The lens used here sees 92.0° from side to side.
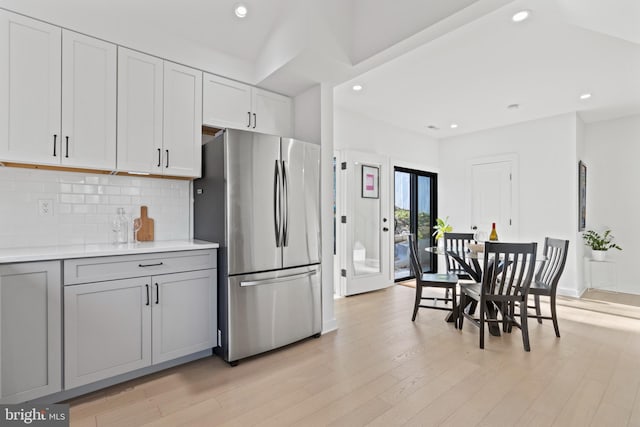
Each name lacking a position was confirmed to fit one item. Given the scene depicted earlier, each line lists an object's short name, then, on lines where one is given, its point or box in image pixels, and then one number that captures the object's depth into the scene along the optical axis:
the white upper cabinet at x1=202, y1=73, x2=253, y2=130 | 2.84
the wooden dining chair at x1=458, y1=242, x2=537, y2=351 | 2.73
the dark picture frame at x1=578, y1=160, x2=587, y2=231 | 4.64
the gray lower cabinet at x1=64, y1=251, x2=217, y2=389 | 1.96
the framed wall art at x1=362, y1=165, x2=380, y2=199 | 4.82
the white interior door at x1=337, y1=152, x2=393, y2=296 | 4.56
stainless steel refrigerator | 2.48
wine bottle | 3.63
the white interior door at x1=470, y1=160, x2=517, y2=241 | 5.27
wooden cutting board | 2.76
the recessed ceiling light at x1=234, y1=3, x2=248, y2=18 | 2.69
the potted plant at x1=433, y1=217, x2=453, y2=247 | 5.67
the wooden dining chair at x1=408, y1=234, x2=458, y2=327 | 3.32
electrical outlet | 2.33
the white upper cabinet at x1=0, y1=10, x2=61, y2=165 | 1.99
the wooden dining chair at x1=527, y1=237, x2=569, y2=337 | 3.01
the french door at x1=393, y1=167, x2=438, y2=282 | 5.50
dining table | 3.11
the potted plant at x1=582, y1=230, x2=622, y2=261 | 4.75
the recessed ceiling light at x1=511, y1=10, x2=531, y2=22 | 2.39
